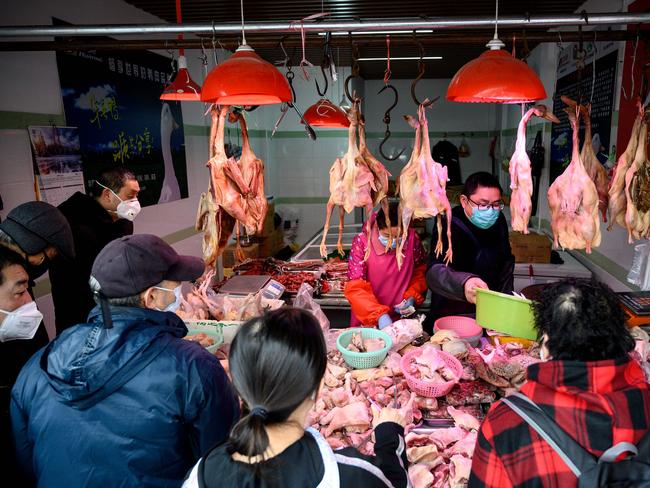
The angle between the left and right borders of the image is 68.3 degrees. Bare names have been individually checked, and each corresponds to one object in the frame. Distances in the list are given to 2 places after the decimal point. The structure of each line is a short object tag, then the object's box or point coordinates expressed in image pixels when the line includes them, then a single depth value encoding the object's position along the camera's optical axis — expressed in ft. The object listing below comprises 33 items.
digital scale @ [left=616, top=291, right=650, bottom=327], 9.91
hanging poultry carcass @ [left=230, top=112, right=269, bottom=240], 10.25
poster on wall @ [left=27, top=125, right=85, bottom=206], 12.92
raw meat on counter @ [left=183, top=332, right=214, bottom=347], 9.52
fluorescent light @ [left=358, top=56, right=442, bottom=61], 29.00
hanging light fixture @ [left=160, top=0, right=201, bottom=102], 11.51
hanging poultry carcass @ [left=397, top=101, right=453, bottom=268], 9.31
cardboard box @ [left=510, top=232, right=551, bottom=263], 18.61
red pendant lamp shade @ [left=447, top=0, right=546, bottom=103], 6.73
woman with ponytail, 4.06
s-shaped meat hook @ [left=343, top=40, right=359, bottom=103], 8.01
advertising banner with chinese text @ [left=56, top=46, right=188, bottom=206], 14.76
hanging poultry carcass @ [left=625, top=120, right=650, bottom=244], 9.48
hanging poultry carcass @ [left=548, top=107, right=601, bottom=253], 9.59
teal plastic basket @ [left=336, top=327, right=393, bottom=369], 8.70
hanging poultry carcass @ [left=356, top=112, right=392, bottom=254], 9.23
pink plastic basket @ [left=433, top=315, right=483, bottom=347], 9.91
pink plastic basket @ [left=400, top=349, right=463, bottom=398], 7.70
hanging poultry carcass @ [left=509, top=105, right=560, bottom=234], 9.67
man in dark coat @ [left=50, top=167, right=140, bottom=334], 11.27
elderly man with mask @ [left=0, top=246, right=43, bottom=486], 7.47
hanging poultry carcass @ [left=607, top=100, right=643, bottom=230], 9.66
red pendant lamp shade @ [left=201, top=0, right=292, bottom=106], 7.09
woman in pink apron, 12.51
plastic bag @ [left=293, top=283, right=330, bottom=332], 11.14
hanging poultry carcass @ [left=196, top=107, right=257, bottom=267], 9.56
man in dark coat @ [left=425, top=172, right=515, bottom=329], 10.85
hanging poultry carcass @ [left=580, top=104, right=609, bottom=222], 9.94
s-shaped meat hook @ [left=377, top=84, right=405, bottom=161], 8.43
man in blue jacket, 5.49
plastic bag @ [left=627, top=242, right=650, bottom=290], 11.53
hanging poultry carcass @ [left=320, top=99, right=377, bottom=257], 9.06
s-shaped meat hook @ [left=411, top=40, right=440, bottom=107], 7.79
